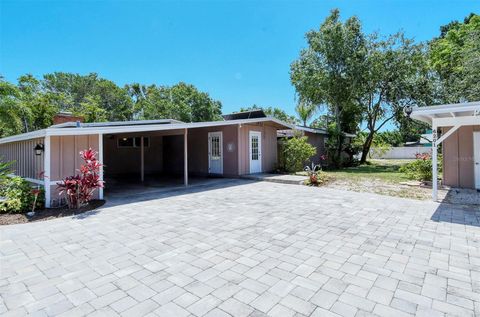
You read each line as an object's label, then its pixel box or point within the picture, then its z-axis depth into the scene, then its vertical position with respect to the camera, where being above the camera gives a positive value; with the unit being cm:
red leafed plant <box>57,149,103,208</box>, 618 -50
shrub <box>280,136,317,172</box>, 1297 +24
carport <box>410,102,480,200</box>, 830 -1
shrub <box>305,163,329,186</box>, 989 -83
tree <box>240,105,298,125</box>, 3838 +681
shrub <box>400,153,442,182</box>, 980 -50
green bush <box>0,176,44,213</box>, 602 -77
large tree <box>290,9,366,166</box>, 1717 +619
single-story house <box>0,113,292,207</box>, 664 +45
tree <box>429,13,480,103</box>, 1374 +598
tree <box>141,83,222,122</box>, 2747 +611
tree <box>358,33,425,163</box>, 1730 +591
